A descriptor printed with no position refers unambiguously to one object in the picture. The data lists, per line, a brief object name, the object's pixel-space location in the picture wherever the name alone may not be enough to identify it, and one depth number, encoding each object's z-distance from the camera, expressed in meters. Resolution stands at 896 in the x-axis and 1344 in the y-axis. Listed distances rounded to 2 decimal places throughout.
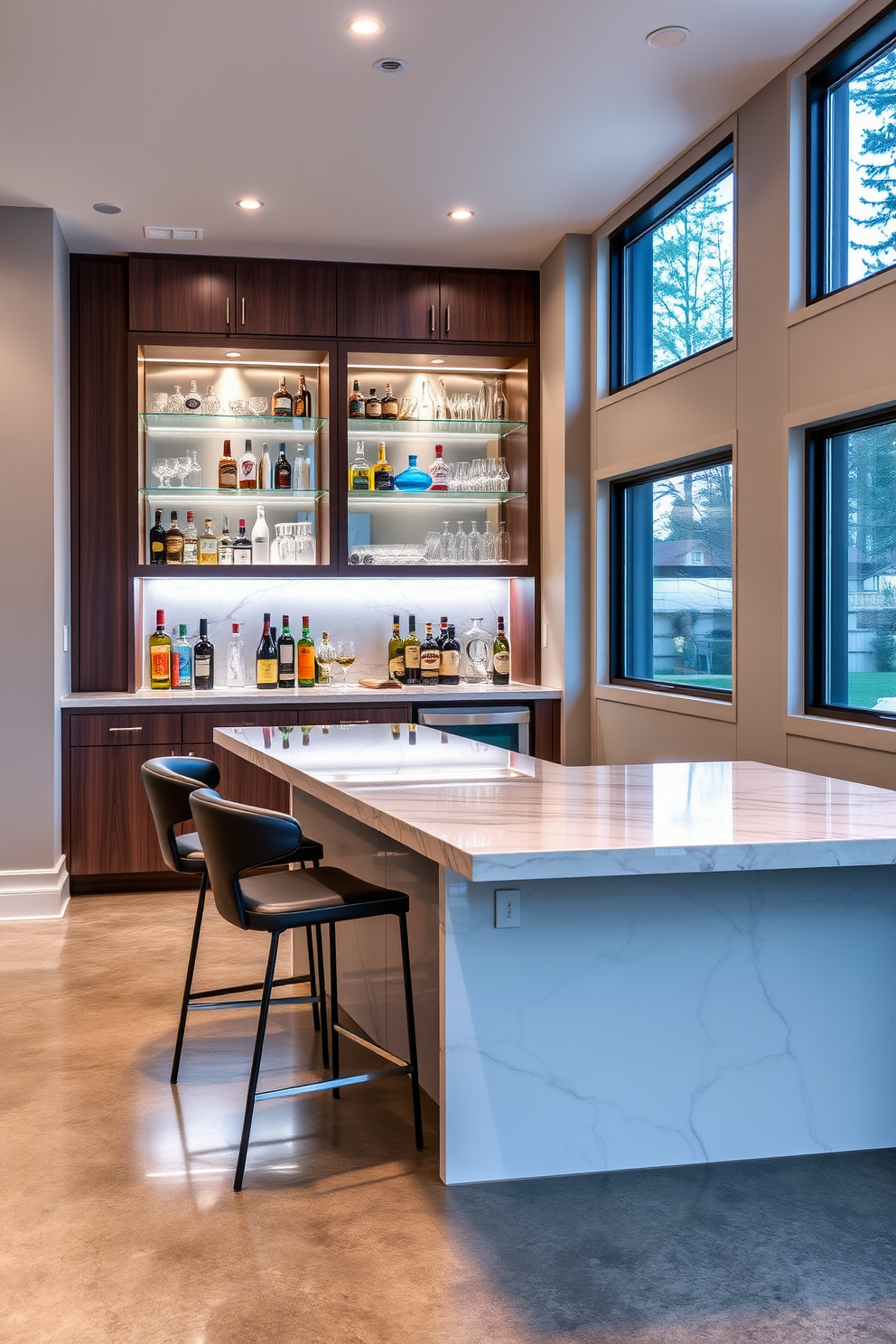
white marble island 2.39
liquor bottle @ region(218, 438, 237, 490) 5.96
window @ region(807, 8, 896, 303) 3.49
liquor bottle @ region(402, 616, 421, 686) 6.20
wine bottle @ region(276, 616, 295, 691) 5.97
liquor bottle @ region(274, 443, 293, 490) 6.03
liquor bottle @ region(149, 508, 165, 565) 5.89
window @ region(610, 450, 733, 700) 4.61
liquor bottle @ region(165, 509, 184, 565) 5.89
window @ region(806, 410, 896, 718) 3.56
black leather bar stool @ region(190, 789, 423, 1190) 2.52
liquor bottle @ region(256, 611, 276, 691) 5.95
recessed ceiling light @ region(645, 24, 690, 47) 3.65
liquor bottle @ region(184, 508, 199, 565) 5.95
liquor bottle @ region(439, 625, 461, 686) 6.18
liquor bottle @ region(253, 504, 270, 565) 6.06
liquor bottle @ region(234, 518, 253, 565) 5.96
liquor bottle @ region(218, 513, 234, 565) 6.00
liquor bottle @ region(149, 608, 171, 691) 5.84
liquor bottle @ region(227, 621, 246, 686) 6.07
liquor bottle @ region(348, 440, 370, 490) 6.05
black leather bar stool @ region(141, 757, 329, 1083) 3.11
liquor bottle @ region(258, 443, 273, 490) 6.04
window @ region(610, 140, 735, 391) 4.50
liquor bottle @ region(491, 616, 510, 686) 6.24
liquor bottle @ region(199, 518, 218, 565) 5.93
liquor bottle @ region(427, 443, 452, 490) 6.19
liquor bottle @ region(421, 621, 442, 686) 6.18
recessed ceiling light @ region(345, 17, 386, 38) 3.56
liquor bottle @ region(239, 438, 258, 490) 6.01
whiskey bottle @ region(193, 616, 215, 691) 5.97
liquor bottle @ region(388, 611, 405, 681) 6.21
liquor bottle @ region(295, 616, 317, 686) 6.04
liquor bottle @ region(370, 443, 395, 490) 6.04
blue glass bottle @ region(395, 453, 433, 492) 6.10
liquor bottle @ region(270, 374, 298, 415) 5.98
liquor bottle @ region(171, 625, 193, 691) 5.95
